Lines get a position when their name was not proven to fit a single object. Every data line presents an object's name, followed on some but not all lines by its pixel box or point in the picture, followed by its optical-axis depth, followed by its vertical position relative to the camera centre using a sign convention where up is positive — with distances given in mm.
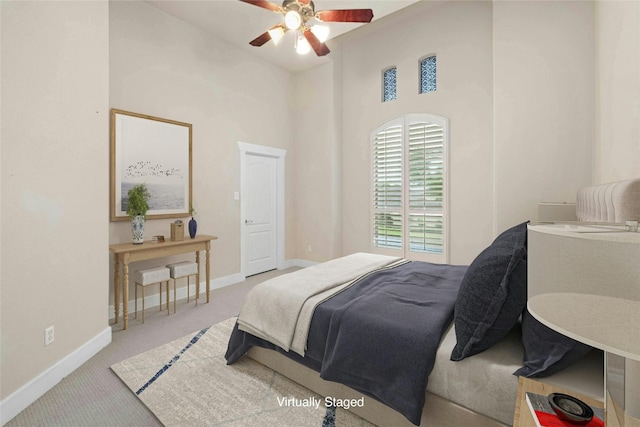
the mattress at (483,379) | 1209 -705
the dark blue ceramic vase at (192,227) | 3547 -175
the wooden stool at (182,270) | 3264 -632
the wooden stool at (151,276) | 3018 -650
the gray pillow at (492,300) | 1267 -382
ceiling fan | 2590 +1716
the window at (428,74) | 4254 +1944
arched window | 4180 +360
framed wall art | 3182 +573
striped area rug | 1681 -1124
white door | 4734 -35
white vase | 3062 -169
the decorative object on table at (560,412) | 866 -605
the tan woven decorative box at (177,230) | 3393 -202
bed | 1225 -624
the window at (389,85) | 4641 +1963
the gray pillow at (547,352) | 1131 -540
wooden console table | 2844 -403
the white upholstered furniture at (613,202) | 1293 +46
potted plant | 3068 +8
